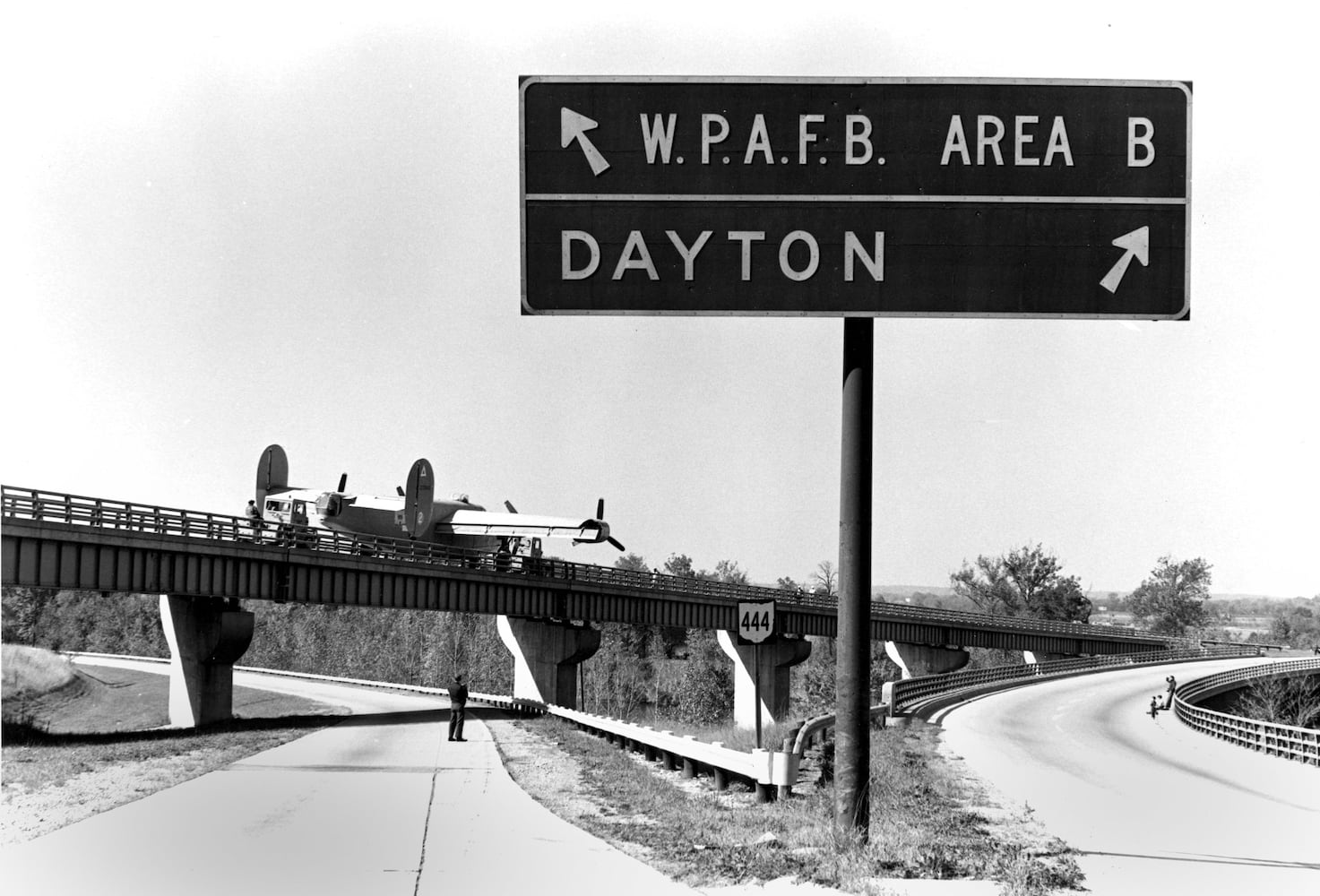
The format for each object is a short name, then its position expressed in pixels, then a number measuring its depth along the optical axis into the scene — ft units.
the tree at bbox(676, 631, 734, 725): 358.78
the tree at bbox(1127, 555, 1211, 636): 574.56
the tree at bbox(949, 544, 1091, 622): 494.59
